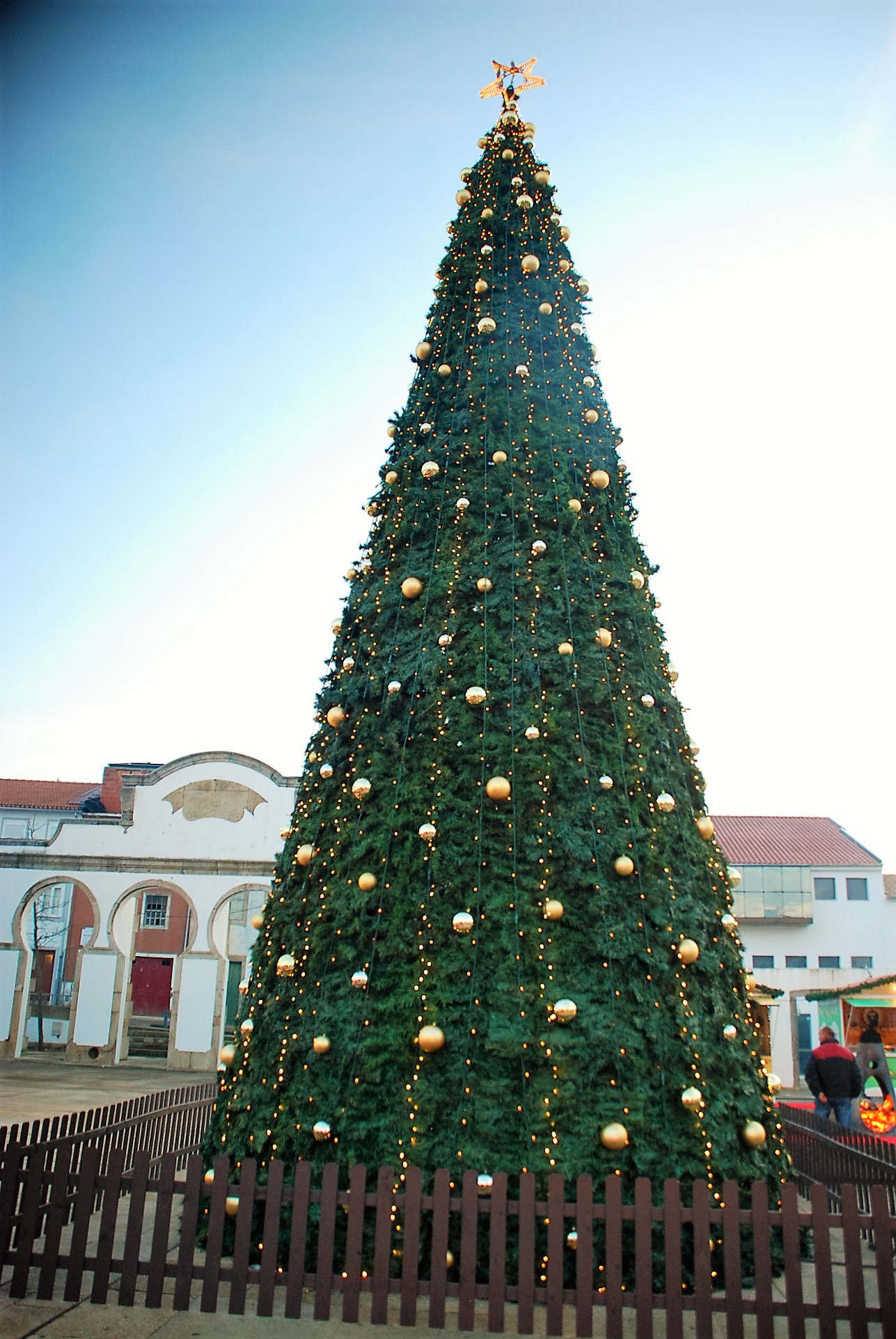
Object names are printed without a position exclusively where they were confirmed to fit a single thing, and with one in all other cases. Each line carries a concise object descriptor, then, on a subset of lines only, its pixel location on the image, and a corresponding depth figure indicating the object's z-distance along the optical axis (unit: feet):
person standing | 32.50
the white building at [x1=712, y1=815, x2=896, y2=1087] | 98.84
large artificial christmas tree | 16.69
